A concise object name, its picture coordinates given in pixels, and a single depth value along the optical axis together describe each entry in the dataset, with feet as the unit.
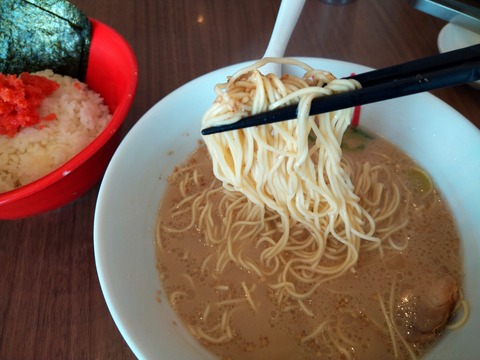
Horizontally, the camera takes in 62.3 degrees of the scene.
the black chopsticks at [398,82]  0.60
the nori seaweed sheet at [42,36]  1.07
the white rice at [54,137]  0.95
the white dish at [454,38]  1.26
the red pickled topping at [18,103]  0.94
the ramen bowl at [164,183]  0.73
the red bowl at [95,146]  0.82
